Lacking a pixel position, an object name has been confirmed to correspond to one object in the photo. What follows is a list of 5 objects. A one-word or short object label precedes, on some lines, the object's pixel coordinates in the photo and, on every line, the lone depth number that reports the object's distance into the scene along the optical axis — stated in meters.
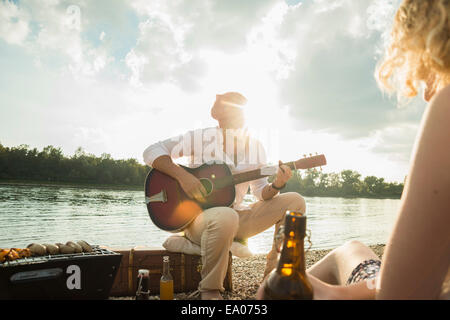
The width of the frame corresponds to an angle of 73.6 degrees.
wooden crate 3.19
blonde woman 0.66
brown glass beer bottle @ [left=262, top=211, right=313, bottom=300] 0.75
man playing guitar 2.89
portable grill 2.23
